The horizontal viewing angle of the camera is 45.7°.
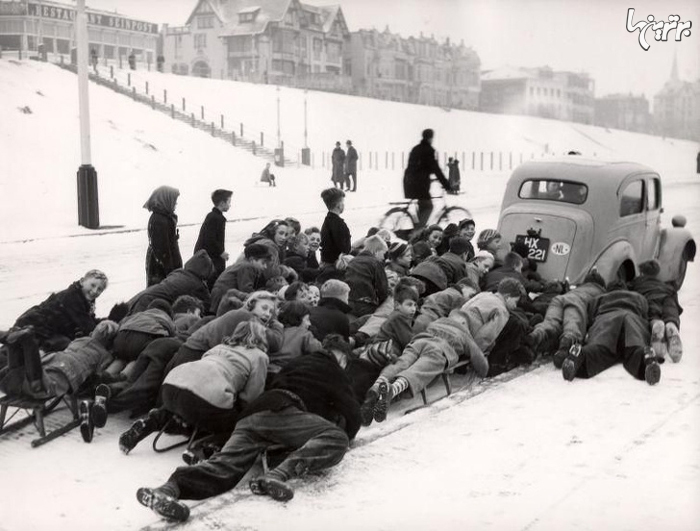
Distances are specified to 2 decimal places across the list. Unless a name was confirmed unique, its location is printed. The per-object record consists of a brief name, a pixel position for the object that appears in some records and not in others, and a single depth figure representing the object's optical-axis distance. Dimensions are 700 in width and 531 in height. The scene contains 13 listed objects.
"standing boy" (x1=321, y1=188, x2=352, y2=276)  9.93
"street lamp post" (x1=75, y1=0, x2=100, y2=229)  17.24
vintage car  10.30
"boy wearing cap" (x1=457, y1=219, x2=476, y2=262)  10.81
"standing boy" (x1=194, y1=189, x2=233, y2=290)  9.80
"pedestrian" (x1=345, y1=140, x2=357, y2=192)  28.77
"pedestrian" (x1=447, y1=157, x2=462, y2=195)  30.50
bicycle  14.19
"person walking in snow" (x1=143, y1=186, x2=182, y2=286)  9.64
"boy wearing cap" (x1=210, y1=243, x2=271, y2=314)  8.18
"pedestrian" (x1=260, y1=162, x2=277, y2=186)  30.12
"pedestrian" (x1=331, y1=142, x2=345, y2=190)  28.72
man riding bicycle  13.60
